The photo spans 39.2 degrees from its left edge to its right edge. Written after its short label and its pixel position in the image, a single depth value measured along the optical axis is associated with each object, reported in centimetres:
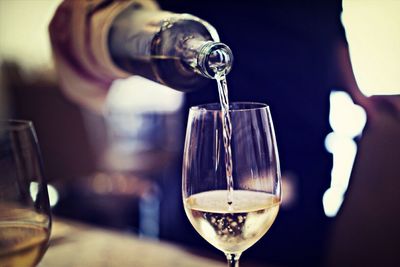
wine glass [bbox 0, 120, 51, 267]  70
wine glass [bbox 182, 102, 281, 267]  71
